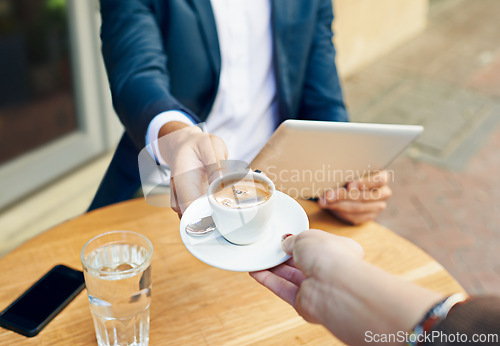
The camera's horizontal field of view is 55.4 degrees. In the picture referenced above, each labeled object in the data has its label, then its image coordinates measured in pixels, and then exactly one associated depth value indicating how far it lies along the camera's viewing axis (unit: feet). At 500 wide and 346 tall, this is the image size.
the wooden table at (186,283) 2.91
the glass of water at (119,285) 2.55
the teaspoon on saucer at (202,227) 2.65
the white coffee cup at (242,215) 2.46
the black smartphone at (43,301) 2.90
